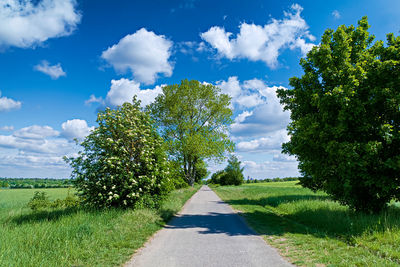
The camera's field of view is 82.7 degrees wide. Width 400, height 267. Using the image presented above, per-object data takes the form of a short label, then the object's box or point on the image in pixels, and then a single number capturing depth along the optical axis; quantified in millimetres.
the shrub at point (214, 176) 80844
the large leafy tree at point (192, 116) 30781
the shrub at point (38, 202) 15230
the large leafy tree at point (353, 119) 9367
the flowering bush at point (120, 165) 11170
